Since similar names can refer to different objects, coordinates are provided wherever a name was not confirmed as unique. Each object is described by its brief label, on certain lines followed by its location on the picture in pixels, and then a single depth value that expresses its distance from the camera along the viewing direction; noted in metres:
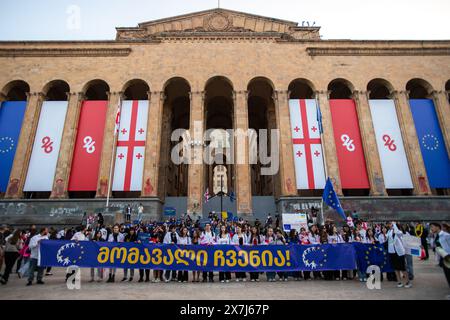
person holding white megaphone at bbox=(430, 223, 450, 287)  6.57
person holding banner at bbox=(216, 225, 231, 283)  8.93
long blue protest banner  8.45
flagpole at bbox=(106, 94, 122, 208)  19.73
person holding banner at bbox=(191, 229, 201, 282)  9.48
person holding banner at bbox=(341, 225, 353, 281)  10.10
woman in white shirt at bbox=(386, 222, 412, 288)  7.92
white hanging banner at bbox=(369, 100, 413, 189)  21.28
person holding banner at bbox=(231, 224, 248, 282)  9.26
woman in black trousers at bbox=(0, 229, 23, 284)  8.41
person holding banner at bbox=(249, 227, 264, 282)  10.04
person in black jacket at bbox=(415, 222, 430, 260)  13.25
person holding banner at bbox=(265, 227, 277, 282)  9.89
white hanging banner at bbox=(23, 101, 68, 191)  21.28
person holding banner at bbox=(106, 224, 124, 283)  9.33
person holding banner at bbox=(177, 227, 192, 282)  8.96
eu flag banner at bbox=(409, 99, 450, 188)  21.47
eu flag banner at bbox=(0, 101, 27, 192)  21.48
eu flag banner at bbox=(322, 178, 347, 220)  12.87
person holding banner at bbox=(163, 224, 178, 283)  9.00
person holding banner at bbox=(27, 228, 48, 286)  8.30
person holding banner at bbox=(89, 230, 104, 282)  8.85
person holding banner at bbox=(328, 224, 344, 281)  10.02
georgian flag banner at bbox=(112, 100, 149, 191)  21.30
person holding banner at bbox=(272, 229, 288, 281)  9.24
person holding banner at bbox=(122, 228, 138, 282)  9.24
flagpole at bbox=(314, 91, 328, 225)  20.23
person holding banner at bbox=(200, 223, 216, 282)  9.72
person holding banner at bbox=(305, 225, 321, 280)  9.43
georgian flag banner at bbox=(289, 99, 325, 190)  21.25
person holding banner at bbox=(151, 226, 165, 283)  10.25
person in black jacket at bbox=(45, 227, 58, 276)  10.36
